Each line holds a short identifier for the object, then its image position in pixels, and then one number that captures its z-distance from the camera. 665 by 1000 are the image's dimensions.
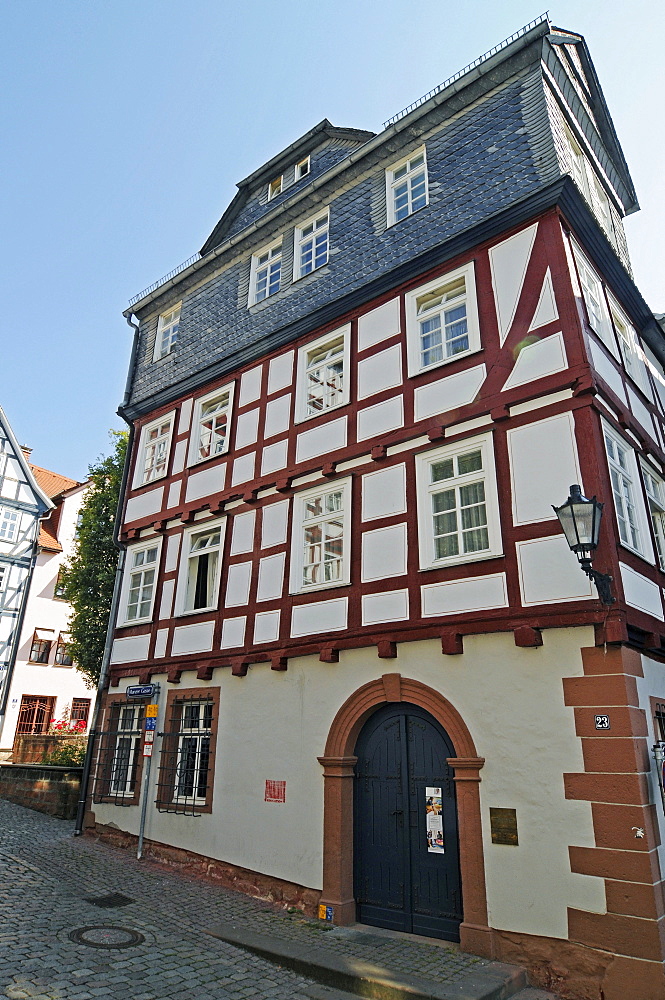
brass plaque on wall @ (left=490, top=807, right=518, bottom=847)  7.57
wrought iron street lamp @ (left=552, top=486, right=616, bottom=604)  6.98
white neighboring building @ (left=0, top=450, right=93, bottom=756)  27.09
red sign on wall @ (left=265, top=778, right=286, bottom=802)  10.22
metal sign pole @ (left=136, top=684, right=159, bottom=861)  12.41
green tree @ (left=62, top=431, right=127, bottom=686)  18.23
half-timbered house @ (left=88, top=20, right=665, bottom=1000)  7.48
